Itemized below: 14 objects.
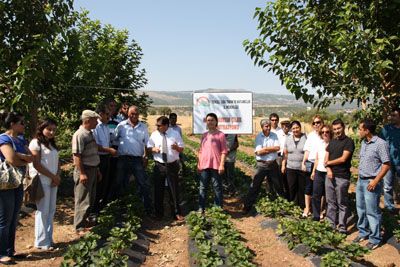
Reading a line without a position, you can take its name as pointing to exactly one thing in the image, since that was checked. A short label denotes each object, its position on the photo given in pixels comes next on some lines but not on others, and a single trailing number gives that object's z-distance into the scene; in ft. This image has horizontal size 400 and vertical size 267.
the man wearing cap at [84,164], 19.39
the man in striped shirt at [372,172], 18.13
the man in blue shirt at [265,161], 24.18
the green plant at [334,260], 14.90
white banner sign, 26.32
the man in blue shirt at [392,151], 21.29
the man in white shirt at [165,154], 23.02
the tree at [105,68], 27.12
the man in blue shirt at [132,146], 22.90
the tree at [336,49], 17.49
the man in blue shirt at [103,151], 22.02
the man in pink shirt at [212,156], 23.27
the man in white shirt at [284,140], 26.48
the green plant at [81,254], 14.83
